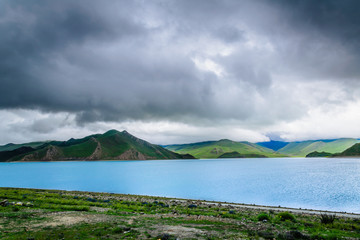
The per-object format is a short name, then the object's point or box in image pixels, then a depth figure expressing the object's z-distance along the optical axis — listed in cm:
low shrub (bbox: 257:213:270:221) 2705
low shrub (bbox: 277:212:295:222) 2744
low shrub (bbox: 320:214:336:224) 2599
